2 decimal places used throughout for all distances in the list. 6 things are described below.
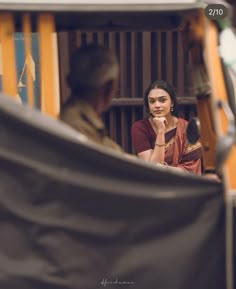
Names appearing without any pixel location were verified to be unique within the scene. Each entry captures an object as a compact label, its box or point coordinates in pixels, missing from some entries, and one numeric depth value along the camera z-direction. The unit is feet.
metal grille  21.38
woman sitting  14.29
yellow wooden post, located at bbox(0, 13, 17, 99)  9.08
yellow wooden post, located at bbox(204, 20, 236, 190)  8.79
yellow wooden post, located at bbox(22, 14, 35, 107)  9.04
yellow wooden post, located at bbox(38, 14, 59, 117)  9.05
